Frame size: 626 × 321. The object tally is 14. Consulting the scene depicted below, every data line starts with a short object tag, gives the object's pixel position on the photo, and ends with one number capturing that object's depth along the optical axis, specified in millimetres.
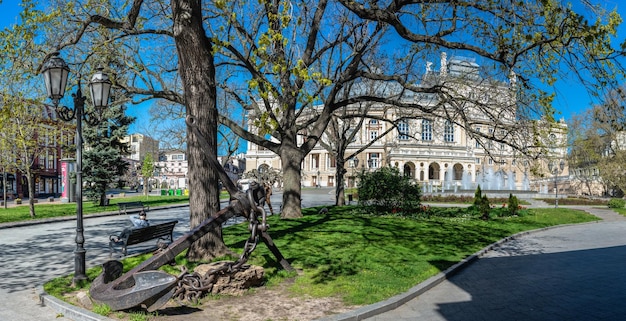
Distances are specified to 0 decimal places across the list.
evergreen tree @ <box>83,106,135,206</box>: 29844
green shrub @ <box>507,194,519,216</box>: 21375
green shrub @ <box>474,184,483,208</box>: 21159
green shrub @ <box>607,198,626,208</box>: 31031
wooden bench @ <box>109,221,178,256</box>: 9330
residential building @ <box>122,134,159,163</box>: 104400
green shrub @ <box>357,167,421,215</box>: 19109
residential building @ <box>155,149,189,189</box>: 104438
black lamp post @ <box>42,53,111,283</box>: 7345
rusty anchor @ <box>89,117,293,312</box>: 5121
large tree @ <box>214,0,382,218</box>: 14609
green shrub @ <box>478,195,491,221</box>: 18922
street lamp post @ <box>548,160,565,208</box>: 30984
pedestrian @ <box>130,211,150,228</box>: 12181
